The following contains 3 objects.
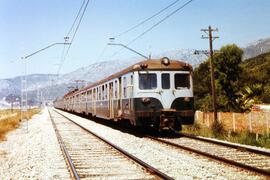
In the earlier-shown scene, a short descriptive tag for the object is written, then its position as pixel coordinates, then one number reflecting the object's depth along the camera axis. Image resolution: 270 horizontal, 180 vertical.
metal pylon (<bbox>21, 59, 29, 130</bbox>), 31.27
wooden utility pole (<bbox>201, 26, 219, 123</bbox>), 25.87
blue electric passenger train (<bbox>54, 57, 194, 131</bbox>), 15.50
